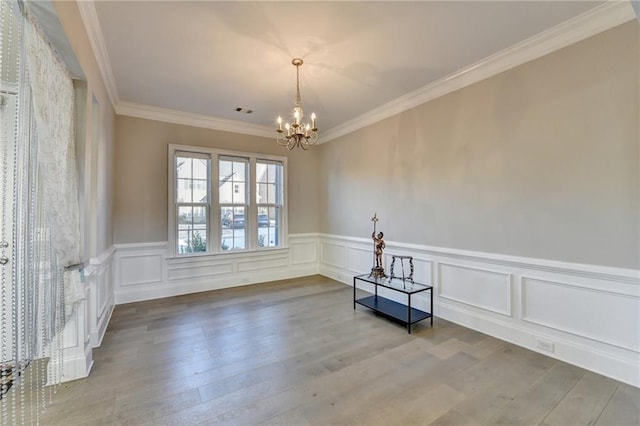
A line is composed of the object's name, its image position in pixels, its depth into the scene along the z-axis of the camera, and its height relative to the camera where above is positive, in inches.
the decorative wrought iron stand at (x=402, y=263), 149.1 -27.9
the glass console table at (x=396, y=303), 133.9 -49.4
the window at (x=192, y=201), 187.0 +9.7
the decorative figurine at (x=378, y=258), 153.8 -25.0
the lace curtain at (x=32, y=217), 62.1 -0.2
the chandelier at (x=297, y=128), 117.8 +38.8
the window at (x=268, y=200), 217.0 +11.7
